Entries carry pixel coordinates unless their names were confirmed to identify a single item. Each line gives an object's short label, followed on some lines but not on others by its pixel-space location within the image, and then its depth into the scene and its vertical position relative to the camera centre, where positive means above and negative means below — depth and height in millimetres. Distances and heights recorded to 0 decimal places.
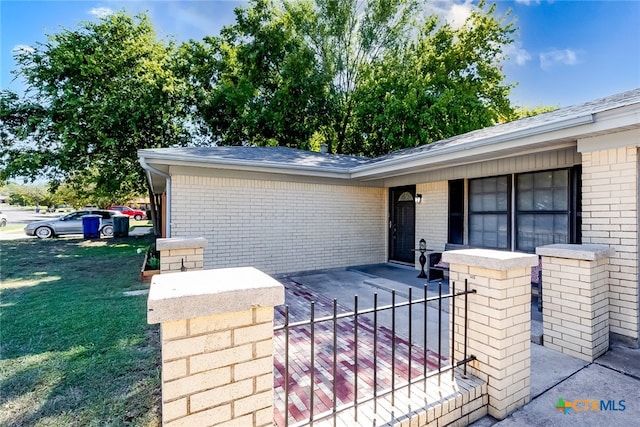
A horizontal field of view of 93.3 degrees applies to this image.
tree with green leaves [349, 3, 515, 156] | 14289 +6597
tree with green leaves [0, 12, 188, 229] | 12602 +4627
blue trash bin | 15541 -637
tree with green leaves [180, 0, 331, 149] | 16047 +7262
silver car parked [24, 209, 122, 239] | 15398 -608
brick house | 3582 +306
